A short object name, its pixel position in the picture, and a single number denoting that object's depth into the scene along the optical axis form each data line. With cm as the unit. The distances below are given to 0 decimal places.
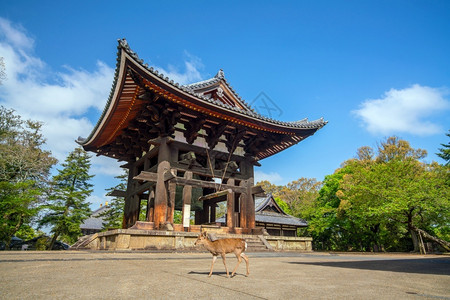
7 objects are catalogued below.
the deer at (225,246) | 402
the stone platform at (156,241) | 950
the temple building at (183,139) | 1098
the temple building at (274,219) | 2813
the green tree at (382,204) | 1845
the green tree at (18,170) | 1815
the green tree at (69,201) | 2517
